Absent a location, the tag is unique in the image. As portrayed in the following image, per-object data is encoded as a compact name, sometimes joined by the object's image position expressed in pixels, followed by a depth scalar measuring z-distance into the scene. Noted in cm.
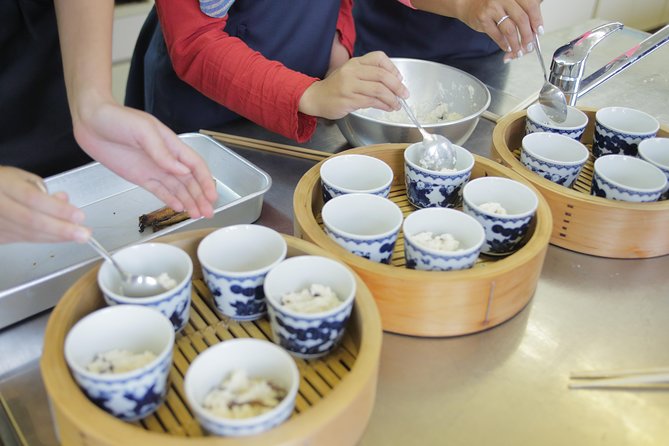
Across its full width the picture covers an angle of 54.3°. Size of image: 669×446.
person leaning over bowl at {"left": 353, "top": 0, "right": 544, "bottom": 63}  184
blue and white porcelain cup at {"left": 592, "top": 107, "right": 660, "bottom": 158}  121
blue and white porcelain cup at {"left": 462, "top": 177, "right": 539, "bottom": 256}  97
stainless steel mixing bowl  124
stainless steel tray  92
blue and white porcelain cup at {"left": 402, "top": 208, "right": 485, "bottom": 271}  89
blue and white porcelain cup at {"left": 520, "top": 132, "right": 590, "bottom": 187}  112
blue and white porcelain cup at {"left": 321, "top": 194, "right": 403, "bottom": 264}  97
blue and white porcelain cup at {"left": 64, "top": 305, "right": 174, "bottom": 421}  68
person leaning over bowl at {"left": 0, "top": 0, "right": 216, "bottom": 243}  75
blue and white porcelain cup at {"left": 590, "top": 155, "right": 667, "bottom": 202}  106
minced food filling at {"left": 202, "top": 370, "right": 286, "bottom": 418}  68
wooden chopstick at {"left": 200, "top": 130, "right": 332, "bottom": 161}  133
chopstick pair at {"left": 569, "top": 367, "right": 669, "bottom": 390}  86
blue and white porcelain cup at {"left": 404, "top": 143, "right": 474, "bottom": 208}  108
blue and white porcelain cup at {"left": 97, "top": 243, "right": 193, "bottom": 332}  79
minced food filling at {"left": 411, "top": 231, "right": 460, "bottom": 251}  94
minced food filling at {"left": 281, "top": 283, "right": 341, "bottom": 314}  80
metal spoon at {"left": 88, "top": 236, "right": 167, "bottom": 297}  83
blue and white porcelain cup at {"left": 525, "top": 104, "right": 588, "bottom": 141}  124
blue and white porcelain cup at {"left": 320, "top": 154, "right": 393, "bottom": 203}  110
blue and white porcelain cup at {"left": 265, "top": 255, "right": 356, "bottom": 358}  77
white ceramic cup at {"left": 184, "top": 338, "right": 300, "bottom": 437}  65
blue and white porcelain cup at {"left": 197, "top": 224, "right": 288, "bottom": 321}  84
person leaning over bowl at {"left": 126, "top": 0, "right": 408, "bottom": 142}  119
